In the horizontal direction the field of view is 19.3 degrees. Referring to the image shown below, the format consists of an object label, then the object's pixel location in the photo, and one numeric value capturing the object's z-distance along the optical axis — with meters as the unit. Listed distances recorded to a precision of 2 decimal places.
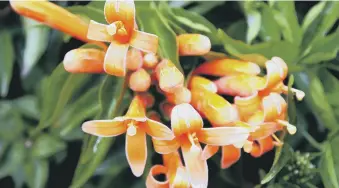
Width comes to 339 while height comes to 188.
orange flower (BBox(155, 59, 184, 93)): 0.46
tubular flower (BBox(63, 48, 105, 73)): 0.47
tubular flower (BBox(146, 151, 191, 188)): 0.47
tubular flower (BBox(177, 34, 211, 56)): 0.48
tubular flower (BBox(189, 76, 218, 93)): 0.48
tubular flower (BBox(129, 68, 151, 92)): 0.47
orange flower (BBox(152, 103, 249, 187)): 0.45
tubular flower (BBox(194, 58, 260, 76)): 0.49
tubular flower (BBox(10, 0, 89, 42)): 0.47
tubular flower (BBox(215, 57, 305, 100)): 0.47
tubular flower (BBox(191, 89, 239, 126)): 0.47
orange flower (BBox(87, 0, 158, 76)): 0.45
